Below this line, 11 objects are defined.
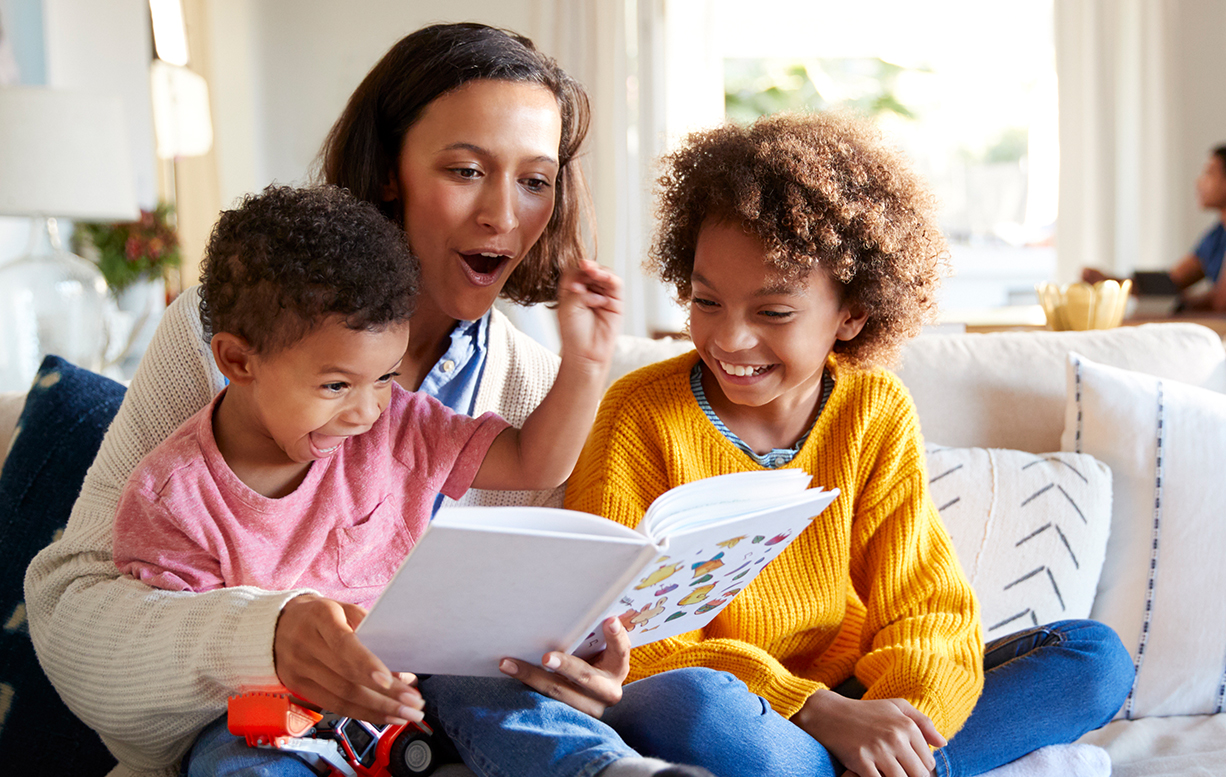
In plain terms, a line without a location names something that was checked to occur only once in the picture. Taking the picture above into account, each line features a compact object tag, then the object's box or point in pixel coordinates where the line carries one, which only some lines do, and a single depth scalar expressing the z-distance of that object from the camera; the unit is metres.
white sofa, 1.65
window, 5.24
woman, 0.87
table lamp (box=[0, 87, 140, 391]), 2.23
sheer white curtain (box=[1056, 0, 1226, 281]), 4.61
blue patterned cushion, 1.21
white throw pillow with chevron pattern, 1.47
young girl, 1.15
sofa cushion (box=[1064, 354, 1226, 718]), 1.49
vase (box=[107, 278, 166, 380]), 3.02
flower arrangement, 3.41
